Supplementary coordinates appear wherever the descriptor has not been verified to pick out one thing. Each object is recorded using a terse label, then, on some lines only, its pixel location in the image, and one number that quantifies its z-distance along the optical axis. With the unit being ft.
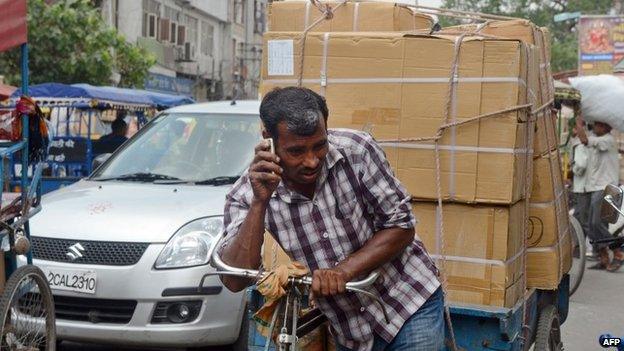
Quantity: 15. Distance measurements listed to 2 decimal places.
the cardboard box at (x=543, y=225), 15.44
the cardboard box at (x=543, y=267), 15.48
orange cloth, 8.82
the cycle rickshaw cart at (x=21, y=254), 16.06
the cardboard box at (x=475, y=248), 13.23
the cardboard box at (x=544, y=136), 15.46
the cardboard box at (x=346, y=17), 15.11
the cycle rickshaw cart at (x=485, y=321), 9.09
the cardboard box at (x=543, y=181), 15.44
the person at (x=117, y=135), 42.85
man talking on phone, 8.98
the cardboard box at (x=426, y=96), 13.01
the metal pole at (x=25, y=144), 16.92
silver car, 17.80
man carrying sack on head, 33.60
